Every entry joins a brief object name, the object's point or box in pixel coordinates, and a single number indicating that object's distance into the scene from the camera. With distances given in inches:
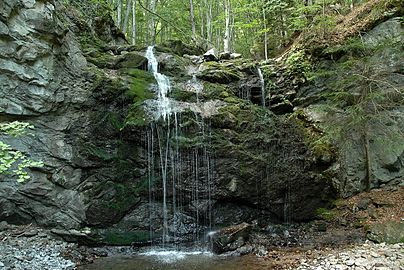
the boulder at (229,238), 324.2
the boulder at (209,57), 544.1
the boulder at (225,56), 574.2
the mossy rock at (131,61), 436.5
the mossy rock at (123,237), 340.2
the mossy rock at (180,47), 579.6
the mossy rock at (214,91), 436.5
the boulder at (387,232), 301.9
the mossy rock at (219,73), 472.4
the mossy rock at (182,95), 419.2
